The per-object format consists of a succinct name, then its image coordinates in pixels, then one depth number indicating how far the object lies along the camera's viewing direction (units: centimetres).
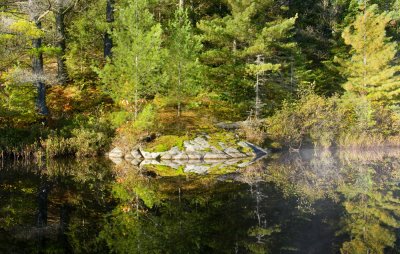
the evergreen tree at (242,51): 2477
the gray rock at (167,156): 1955
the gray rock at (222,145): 2045
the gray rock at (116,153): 2058
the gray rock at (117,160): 1866
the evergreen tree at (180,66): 2175
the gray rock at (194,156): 1953
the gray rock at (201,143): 2018
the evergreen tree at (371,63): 3066
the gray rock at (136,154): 1974
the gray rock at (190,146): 1994
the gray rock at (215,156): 1961
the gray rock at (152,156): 1962
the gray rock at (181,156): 1955
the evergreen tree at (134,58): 2027
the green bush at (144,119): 1999
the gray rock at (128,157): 1974
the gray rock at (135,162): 1815
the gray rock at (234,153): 2023
